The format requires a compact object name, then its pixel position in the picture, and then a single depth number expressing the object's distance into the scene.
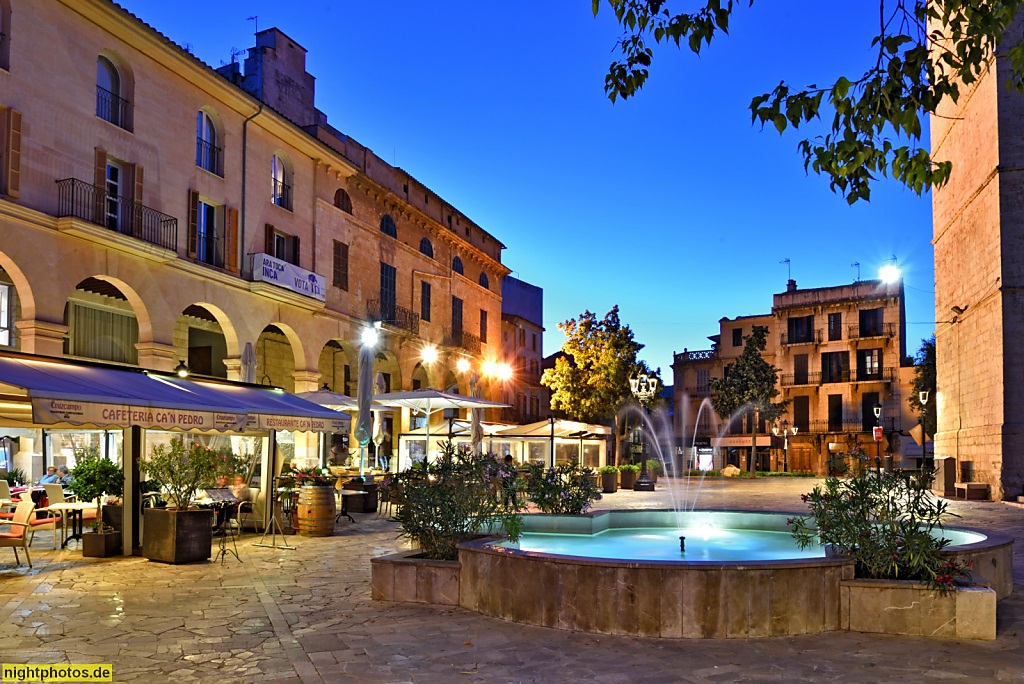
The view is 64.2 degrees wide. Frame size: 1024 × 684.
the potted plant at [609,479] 24.08
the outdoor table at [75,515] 11.30
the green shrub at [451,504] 7.82
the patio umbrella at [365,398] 16.47
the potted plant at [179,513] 9.98
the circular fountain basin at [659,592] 6.13
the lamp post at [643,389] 23.69
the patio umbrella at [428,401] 19.53
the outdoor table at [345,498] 15.38
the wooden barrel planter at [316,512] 12.80
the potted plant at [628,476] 26.78
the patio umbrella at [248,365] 17.27
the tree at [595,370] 34.50
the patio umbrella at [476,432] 20.77
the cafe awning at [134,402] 8.66
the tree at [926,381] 43.03
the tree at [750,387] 46.00
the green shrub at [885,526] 6.35
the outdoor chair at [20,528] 9.32
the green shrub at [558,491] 10.28
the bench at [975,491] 21.53
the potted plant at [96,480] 11.47
